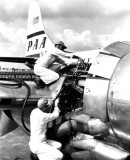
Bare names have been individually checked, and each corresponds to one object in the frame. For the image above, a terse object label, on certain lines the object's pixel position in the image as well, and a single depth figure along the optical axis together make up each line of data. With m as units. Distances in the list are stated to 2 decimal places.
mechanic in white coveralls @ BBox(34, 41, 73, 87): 5.89
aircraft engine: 4.23
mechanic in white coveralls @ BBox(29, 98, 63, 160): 5.20
